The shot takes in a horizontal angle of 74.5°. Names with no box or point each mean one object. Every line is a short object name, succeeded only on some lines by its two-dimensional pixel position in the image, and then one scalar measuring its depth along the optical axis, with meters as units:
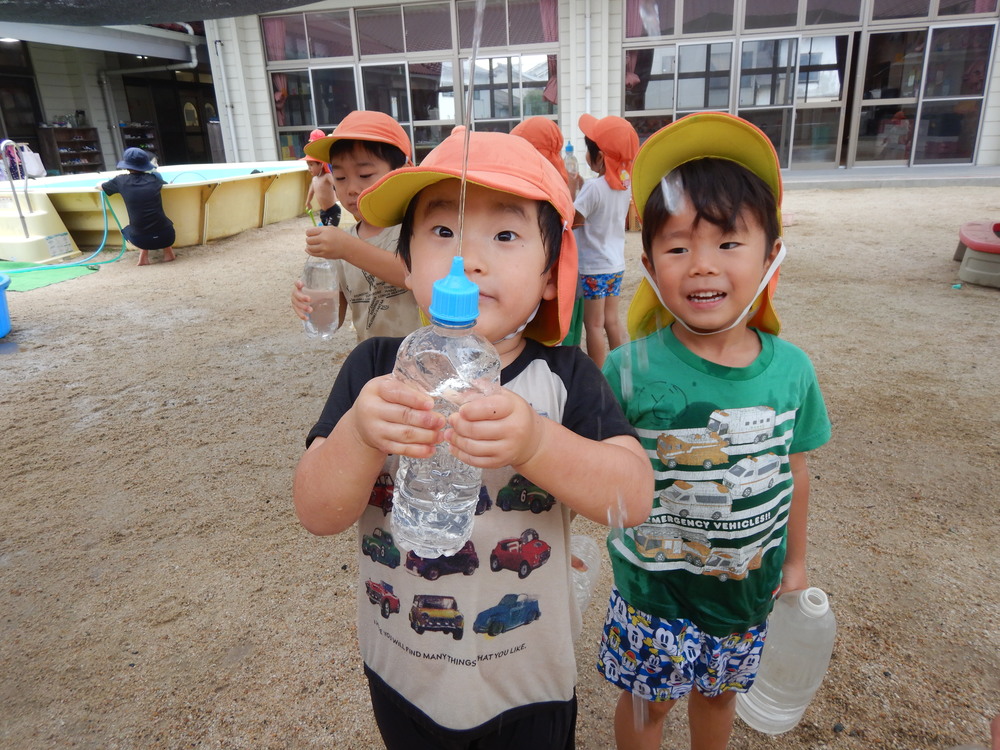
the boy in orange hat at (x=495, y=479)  1.02
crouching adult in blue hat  8.25
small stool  5.96
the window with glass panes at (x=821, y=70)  12.82
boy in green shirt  1.35
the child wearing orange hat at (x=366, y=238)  2.39
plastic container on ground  5.50
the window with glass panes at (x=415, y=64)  13.62
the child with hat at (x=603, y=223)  4.23
